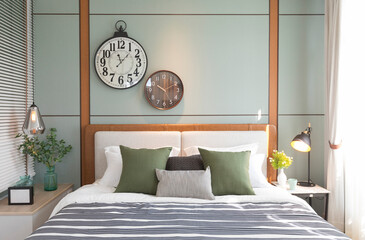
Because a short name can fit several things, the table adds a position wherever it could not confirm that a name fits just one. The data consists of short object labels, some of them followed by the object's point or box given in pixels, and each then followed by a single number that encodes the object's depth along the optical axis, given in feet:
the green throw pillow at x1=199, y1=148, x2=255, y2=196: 8.66
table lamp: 10.07
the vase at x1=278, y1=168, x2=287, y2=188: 10.27
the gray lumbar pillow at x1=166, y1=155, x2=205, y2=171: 9.27
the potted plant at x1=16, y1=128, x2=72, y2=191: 10.27
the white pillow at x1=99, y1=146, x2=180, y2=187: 9.75
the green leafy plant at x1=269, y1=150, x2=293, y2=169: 10.30
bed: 5.90
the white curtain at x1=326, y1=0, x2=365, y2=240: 9.07
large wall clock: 11.18
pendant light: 9.89
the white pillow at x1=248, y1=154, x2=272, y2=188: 9.70
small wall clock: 11.26
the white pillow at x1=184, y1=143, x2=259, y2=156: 10.38
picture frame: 8.76
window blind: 9.36
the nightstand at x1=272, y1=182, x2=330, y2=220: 9.82
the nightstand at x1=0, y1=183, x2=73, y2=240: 8.24
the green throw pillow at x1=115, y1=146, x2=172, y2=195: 8.79
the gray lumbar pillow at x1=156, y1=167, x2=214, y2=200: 8.25
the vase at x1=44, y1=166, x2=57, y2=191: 10.26
